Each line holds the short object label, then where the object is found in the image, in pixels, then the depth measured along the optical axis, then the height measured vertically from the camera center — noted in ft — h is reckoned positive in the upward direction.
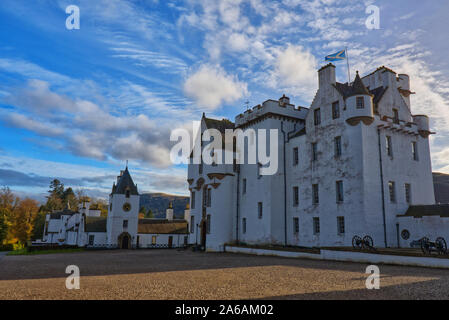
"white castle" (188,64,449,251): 83.15 +12.20
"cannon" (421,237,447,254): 56.24 -4.94
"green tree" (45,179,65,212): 356.52 +18.22
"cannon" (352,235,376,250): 67.64 -5.20
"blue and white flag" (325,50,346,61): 91.14 +46.17
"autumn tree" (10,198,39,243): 253.30 -8.06
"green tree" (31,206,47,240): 295.48 -13.04
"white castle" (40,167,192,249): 165.99 -7.09
